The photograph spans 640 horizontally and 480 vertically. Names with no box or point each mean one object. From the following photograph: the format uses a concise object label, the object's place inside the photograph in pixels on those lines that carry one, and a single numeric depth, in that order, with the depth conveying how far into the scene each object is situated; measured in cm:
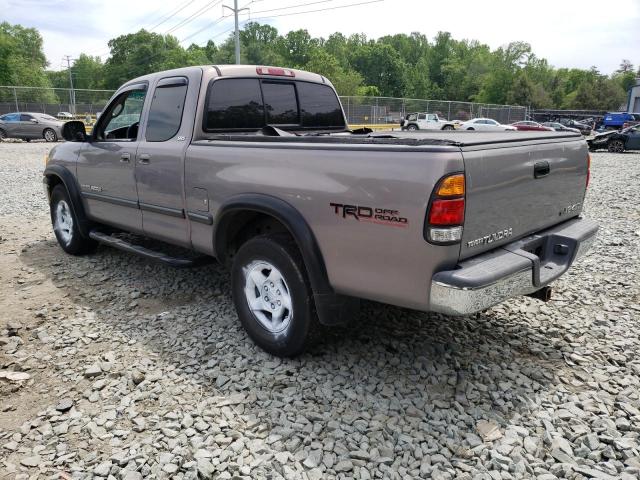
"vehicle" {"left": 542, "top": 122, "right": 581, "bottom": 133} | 3391
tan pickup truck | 265
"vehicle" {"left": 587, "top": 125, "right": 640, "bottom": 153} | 2122
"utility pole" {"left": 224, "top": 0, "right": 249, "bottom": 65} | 3155
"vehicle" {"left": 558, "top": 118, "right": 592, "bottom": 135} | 4307
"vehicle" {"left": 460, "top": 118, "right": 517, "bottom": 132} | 3325
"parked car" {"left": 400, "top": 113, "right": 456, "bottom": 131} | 3462
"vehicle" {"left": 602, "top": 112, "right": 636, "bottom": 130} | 4110
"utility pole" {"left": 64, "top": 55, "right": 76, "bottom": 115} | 3150
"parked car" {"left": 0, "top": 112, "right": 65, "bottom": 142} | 2302
